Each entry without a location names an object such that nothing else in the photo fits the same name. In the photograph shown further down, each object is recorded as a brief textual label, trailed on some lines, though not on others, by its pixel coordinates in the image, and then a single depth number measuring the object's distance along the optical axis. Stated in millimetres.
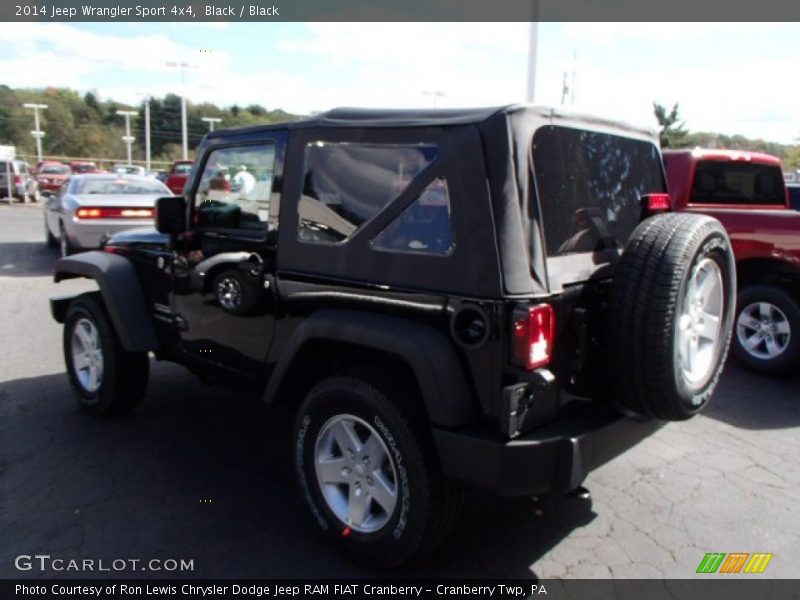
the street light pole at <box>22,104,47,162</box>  67381
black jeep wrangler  2455
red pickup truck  5414
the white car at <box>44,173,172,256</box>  9828
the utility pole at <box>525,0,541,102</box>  18375
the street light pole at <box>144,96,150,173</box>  58581
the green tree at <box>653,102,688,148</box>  42000
